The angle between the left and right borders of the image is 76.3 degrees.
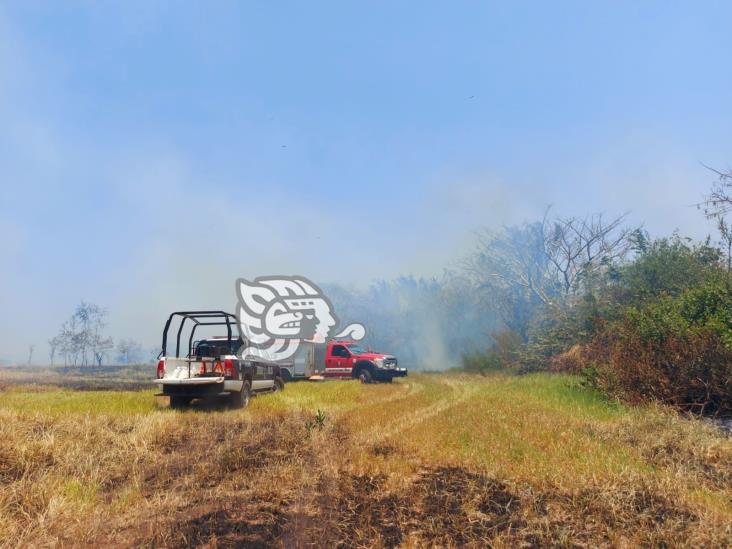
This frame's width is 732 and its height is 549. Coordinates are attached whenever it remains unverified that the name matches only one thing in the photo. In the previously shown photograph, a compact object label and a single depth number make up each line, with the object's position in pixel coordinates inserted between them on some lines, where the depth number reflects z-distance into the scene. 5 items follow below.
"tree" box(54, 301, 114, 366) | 62.62
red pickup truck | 21.52
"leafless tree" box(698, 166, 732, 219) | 15.36
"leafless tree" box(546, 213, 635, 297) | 27.58
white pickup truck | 11.04
